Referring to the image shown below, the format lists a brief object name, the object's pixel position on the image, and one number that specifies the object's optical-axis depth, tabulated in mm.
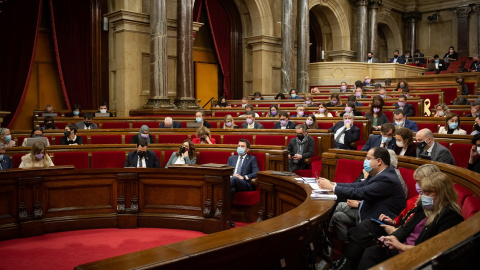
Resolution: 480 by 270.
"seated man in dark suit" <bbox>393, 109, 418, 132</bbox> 6434
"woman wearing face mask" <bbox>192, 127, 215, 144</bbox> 6691
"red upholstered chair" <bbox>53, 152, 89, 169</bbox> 6047
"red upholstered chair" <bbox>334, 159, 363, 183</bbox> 4615
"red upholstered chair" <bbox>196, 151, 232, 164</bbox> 6117
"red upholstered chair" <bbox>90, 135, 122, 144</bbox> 7543
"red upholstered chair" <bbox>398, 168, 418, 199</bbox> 3831
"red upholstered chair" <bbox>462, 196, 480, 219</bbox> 2590
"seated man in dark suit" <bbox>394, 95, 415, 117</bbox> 8323
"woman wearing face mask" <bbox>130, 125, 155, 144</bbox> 6784
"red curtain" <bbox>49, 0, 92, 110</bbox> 12039
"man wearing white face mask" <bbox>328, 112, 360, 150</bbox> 6938
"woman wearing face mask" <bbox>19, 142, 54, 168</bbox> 5312
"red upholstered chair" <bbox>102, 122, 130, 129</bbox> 9320
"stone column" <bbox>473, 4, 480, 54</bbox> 21328
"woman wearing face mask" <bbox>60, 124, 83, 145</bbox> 7055
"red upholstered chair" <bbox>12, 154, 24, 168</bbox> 5797
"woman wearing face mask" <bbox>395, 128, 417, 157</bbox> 4828
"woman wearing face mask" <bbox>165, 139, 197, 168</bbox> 5801
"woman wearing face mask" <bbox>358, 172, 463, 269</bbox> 2480
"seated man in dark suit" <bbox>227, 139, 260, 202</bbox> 5496
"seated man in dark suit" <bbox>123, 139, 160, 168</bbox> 5746
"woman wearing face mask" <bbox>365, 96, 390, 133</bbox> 7641
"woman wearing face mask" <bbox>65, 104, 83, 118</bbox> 10453
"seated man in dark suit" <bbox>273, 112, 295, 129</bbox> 7672
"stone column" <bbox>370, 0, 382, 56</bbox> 18891
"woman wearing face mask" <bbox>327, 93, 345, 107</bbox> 9836
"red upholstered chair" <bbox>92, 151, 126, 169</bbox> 6145
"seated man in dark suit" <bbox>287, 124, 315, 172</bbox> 6453
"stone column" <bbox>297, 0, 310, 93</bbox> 15070
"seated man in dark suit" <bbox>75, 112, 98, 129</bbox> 8438
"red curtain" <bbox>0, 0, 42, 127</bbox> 11148
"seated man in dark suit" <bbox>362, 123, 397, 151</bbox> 5320
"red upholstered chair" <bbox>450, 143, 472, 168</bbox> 5266
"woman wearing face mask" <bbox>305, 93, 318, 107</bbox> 10138
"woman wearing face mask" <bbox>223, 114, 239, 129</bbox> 8031
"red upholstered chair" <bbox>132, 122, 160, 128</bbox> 9359
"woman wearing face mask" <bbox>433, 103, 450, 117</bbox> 7355
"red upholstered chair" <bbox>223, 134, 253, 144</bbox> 7320
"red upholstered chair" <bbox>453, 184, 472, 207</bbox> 2985
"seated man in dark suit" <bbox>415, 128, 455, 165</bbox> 4430
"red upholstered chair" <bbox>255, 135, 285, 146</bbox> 7137
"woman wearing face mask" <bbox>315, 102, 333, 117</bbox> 8633
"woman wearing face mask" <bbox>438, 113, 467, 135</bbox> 6020
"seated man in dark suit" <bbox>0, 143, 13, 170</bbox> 5484
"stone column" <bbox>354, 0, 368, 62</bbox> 18375
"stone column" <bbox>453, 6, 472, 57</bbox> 21844
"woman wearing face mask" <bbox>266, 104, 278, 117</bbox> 9148
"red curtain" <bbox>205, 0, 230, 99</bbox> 14898
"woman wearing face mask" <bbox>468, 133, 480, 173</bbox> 4668
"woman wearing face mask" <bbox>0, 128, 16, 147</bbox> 6469
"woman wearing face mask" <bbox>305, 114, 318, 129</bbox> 7520
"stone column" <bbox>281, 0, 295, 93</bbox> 14398
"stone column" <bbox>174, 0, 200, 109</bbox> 11648
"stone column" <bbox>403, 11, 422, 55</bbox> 23094
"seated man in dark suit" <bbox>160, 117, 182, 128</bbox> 8164
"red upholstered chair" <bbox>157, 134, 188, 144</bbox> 7598
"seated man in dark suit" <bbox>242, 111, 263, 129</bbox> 7949
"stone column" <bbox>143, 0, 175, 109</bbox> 11078
